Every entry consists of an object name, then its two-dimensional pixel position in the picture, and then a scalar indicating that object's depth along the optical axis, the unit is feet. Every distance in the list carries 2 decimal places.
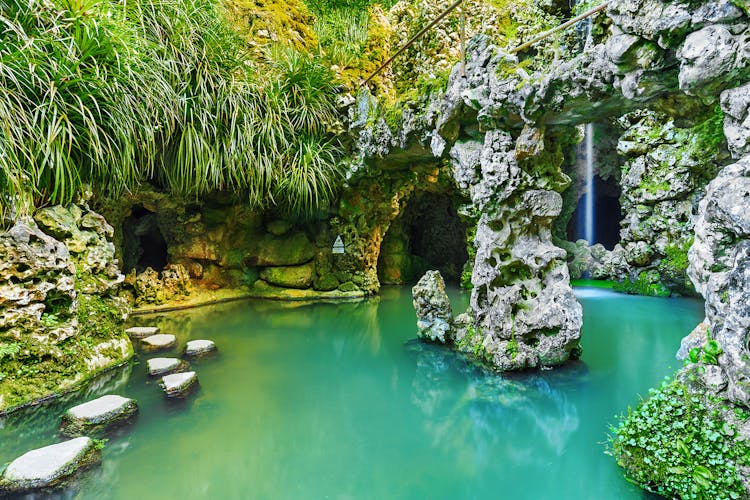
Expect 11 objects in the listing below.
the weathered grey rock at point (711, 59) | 6.72
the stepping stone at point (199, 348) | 15.10
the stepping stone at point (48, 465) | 7.56
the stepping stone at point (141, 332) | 16.98
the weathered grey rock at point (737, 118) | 6.73
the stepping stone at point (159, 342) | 15.69
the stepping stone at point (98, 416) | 9.74
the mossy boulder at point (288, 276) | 26.76
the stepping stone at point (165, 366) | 13.23
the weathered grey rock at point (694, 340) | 7.83
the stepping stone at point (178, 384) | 11.76
